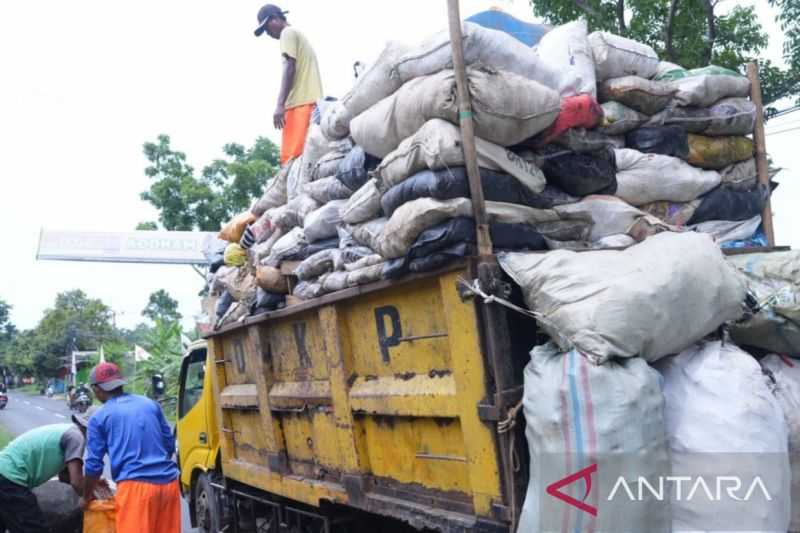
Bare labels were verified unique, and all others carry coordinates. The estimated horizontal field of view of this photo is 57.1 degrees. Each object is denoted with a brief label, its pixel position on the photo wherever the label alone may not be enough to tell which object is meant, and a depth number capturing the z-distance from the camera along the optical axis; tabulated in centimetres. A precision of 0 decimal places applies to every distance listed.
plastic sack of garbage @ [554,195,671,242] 322
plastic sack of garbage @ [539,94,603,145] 313
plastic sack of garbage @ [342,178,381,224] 336
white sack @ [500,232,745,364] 231
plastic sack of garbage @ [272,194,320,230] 422
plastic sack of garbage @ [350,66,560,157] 281
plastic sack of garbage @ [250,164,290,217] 518
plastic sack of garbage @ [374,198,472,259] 274
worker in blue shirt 422
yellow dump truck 264
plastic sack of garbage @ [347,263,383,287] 320
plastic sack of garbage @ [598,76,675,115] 368
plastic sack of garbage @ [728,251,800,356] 252
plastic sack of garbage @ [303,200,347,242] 390
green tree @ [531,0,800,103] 804
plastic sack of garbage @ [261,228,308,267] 416
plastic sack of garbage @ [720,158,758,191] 388
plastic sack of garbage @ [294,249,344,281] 368
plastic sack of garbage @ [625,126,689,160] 372
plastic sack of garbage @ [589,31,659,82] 386
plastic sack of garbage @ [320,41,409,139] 334
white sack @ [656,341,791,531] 214
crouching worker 435
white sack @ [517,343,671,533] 220
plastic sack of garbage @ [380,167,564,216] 277
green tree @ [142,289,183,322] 3356
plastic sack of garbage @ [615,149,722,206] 358
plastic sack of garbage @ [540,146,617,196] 321
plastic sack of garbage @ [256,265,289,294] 421
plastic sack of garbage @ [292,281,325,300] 373
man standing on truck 594
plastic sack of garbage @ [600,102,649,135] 363
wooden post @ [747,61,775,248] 392
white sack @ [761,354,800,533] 234
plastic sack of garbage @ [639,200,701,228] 373
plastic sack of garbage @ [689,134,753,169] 384
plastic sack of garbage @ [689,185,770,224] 379
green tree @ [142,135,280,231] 1983
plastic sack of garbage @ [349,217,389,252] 327
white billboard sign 1931
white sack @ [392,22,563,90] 292
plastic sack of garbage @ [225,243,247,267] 517
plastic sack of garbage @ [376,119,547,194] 279
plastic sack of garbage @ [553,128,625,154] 321
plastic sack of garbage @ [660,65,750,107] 382
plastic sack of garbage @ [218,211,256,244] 534
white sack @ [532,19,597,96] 355
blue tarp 407
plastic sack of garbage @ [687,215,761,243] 375
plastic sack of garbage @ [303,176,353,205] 393
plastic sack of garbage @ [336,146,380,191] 357
